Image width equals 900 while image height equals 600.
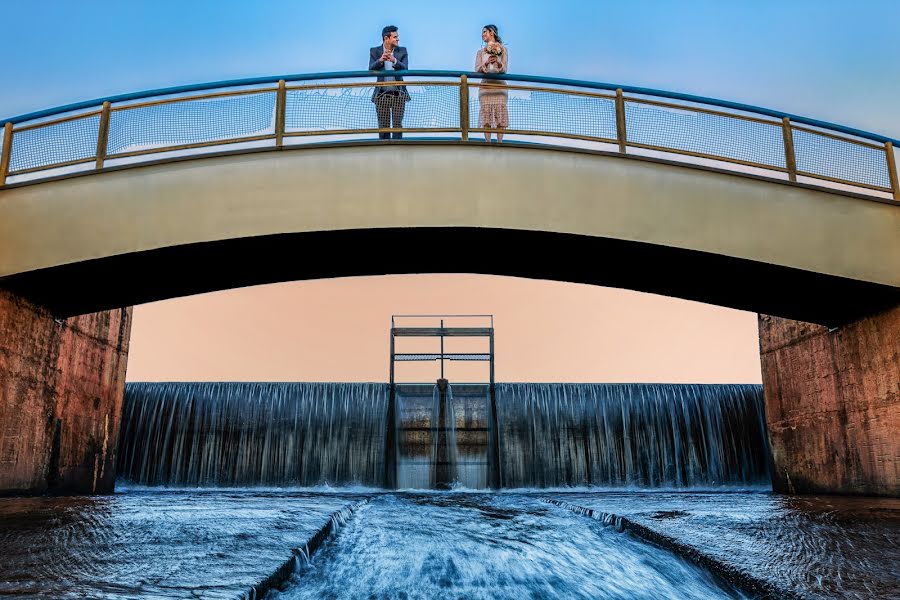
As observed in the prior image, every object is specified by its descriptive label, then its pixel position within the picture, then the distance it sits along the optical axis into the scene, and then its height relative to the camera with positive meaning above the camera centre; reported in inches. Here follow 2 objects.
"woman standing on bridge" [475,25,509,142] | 313.0 +153.3
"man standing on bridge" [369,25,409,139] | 309.6 +152.6
